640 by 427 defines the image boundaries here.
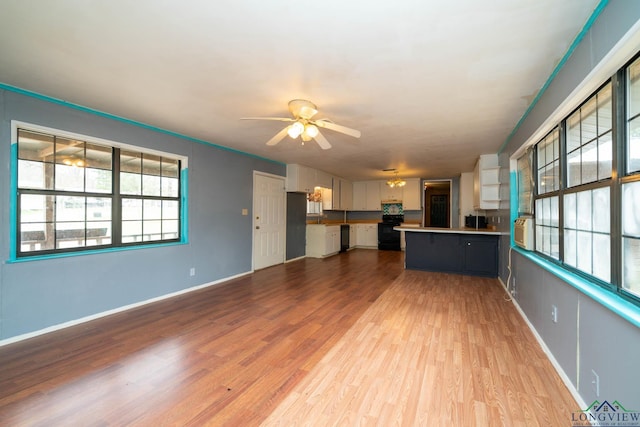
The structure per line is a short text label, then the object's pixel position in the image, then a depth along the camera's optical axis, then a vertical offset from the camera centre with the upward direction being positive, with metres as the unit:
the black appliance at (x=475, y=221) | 6.37 -0.13
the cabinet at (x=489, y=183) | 4.84 +0.59
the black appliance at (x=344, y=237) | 8.25 -0.68
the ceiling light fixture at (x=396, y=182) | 7.56 +0.92
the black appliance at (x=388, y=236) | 8.59 -0.66
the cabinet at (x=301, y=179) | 6.35 +0.87
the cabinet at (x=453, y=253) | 5.07 -0.74
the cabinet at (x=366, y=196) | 9.20 +0.65
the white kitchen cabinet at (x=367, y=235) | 9.06 -0.67
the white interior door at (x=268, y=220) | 5.61 -0.12
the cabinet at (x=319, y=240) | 7.25 -0.69
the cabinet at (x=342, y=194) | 8.30 +0.66
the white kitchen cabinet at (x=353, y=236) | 8.98 -0.70
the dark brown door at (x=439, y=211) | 9.81 +0.17
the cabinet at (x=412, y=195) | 8.61 +0.64
